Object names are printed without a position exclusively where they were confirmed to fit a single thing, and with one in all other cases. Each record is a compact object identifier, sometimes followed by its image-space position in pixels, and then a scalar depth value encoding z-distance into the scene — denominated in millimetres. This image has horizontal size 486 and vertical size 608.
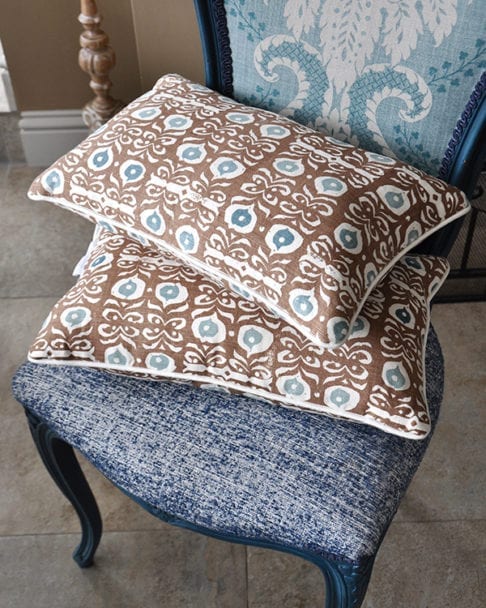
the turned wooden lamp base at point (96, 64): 1608
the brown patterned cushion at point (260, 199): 811
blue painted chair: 839
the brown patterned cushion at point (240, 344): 834
